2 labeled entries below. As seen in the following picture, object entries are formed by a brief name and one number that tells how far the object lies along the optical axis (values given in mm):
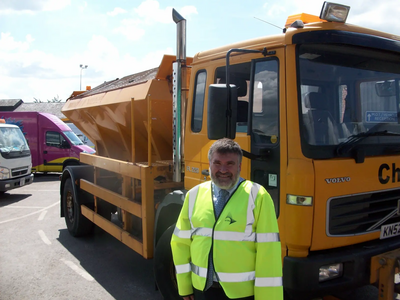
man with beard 2018
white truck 10172
